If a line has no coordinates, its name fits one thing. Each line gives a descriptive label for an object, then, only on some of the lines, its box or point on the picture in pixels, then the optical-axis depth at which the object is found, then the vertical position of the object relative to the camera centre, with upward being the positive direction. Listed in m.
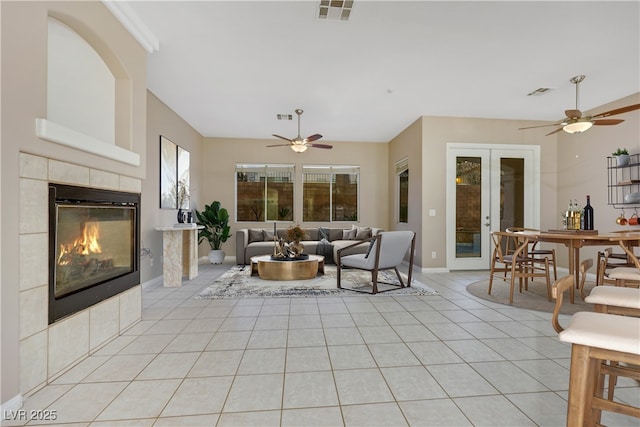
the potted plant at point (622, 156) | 4.46 +0.86
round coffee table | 4.74 -0.89
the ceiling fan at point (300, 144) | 5.20 +1.20
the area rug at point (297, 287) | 4.05 -1.09
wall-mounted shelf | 4.42 +0.50
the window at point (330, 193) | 7.69 +0.52
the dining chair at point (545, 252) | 4.31 -0.55
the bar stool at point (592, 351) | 1.09 -0.51
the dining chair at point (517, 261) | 3.73 -0.62
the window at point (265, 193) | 7.57 +0.49
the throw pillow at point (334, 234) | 7.08 -0.50
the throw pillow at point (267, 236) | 6.70 -0.52
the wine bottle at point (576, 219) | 3.69 -0.06
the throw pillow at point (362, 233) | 6.92 -0.46
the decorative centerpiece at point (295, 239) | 4.96 -0.44
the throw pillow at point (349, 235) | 6.96 -0.51
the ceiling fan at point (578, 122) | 3.79 +1.19
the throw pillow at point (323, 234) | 7.01 -0.49
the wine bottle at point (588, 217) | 3.63 -0.03
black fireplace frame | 1.95 -0.39
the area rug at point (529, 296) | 3.50 -1.09
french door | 5.75 +0.36
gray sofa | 6.29 -0.63
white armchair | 4.07 -0.59
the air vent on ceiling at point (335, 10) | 2.61 +1.82
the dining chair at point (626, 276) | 2.12 -0.44
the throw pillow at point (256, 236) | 6.68 -0.52
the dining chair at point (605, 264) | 3.49 -0.60
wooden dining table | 3.11 -0.27
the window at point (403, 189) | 6.57 +0.56
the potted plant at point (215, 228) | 6.45 -0.34
